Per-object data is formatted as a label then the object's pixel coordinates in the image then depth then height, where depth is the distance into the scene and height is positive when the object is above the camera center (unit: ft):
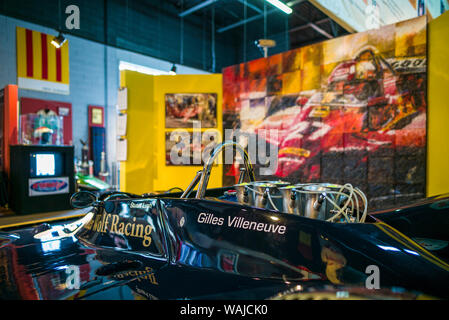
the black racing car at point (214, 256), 3.14 -1.38
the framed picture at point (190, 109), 20.10 +2.96
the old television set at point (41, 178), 15.49 -1.62
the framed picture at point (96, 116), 27.12 +3.31
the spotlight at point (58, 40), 20.02 +7.83
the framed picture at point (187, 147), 20.31 +0.24
